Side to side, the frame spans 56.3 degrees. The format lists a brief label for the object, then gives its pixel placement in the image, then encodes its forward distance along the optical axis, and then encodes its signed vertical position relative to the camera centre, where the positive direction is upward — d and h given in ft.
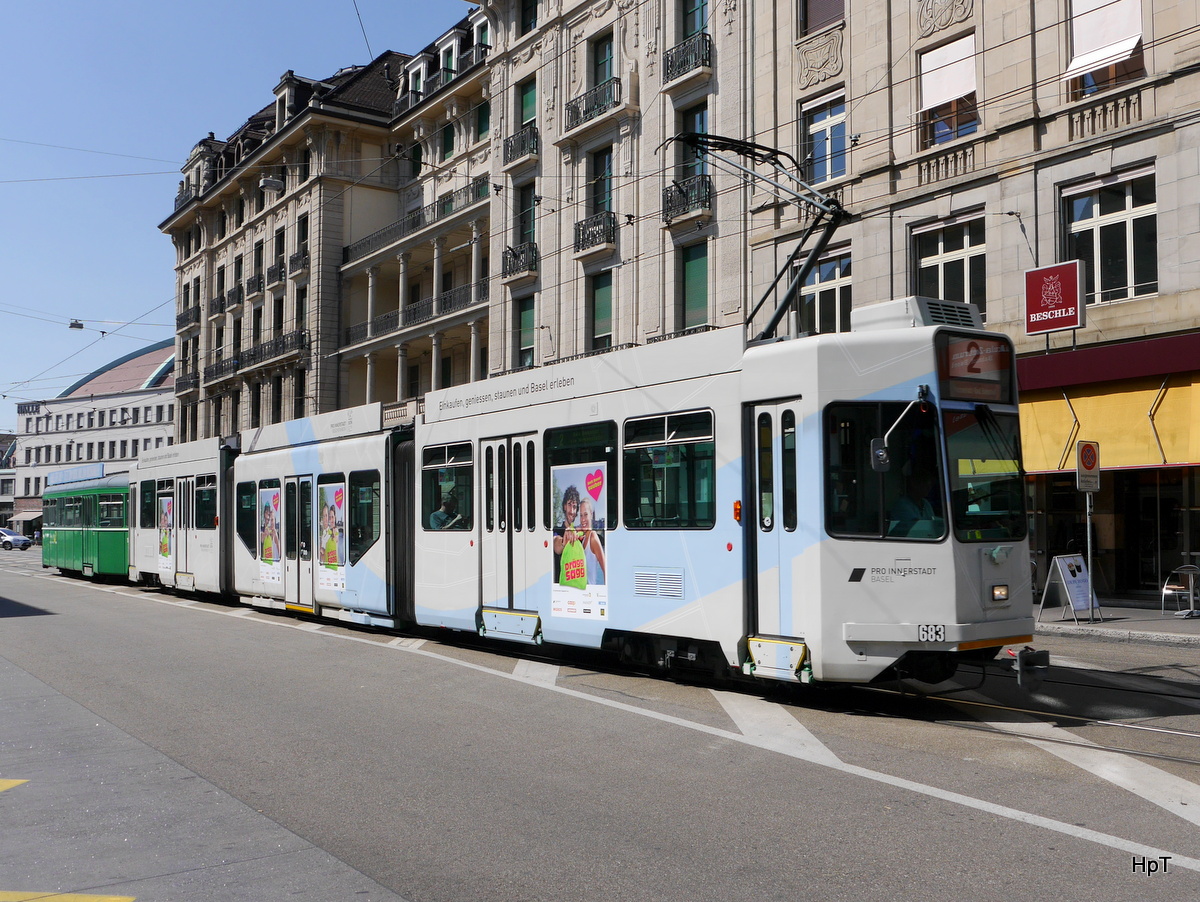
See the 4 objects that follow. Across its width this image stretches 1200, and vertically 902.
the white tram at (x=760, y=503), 28.30 -0.53
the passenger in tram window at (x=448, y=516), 44.72 -1.09
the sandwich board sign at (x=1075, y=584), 54.44 -5.10
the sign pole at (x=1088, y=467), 55.31 +0.60
